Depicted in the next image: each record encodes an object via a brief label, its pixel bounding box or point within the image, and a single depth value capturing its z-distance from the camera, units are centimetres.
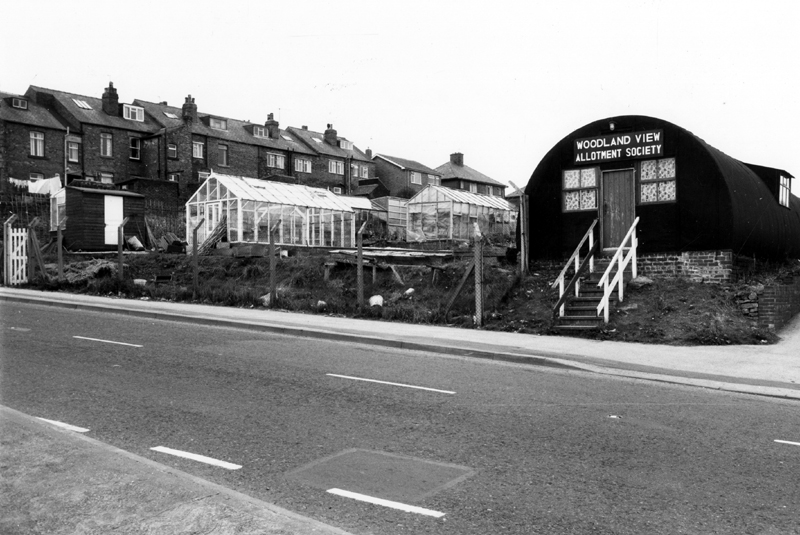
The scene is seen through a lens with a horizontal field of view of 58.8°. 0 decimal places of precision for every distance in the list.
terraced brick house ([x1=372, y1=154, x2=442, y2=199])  7425
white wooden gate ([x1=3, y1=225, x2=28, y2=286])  2634
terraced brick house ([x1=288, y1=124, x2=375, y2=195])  6944
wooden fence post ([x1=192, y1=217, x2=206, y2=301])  2203
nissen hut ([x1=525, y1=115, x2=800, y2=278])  1855
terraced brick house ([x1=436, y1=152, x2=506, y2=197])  7644
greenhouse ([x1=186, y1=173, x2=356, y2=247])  3522
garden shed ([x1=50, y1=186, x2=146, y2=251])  3684
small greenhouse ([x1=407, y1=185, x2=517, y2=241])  4375
